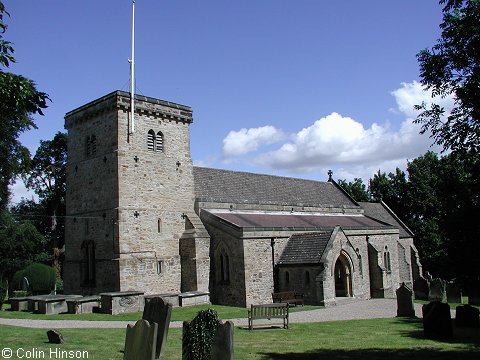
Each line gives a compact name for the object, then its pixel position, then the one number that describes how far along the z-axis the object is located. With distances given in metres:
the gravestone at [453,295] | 31.25
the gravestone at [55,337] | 14.08
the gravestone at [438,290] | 30.78
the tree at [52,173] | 54.91
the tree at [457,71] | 11.03
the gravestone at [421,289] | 34.31
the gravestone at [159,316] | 12.52
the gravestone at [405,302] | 22.80
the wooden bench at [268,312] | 18.78
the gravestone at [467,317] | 19.06
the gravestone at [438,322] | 16.32
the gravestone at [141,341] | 10.45
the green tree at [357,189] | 63.31
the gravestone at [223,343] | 10.68
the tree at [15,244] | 45.09
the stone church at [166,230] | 28.17
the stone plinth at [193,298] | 26.71
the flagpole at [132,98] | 29.06
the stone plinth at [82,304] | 24.55
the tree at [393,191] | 57.34
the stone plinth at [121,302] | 24.03
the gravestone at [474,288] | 11.48
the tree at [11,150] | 30.05
